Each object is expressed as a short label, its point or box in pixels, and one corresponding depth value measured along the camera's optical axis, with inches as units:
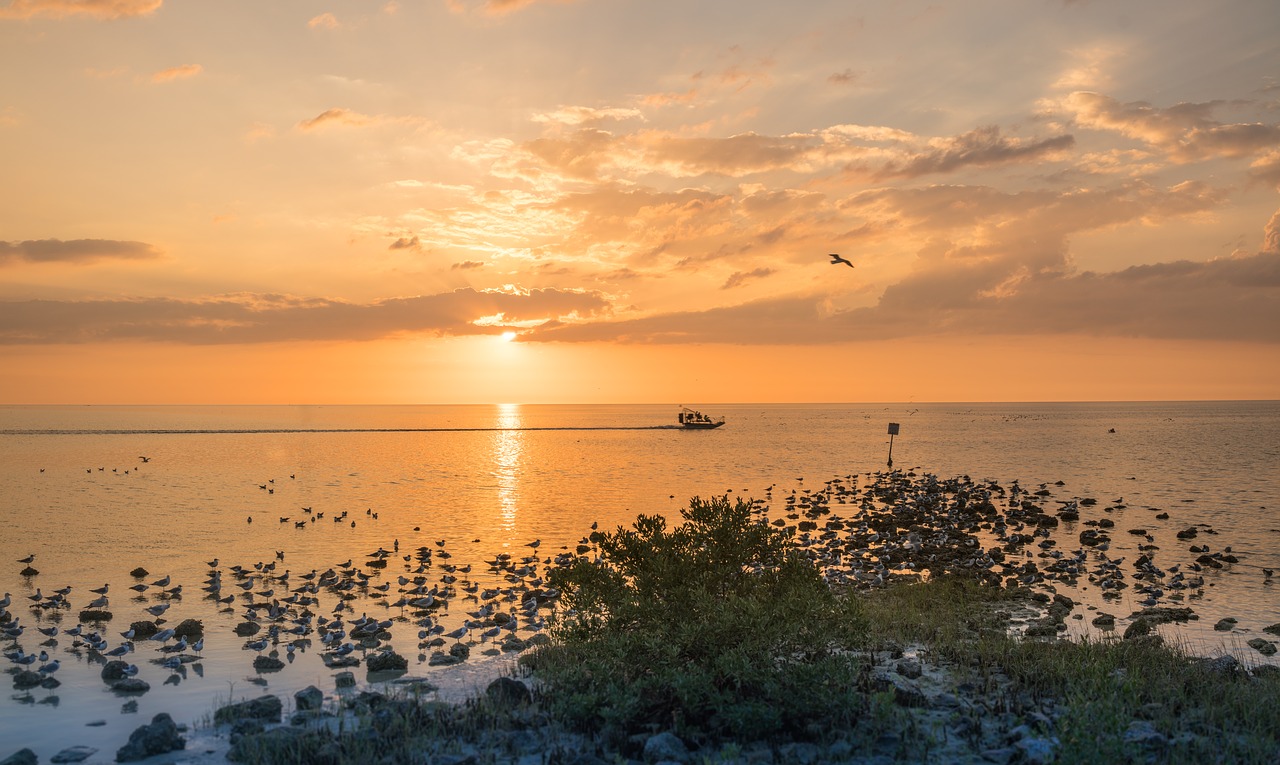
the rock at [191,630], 789.6
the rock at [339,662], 690.8
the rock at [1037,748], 429.4
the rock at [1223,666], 585.6
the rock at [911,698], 530.3
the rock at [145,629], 799.7
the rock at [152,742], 480.4
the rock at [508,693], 546.0
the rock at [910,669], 594.5
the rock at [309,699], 561.9
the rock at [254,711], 541.6
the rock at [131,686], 626.8
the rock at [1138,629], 757.9
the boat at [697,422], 6929.1
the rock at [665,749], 450.9
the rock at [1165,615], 863.7
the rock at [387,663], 682.2
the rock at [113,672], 651.5
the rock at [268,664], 687.1
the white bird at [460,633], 798.5
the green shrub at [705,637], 488.4
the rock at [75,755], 487.8
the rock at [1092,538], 1379.2
